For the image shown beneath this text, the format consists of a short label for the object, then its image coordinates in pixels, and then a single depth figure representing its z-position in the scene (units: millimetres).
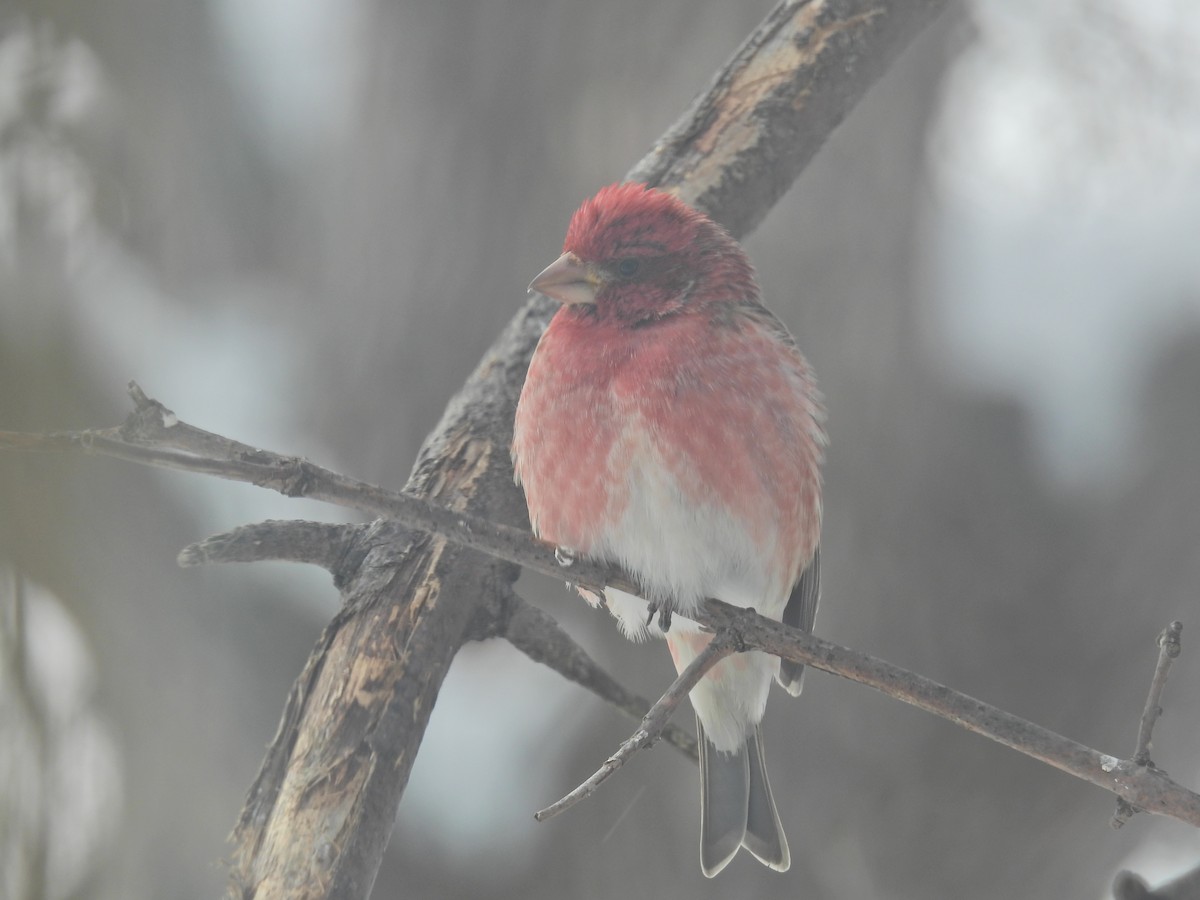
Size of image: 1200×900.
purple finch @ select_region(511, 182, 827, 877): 4687
